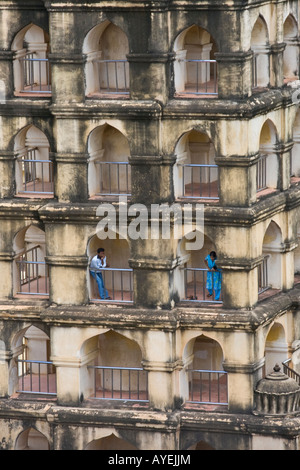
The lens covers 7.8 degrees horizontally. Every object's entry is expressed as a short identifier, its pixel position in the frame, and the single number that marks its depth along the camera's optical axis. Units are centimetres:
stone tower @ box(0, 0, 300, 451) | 5397
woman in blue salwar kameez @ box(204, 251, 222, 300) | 5545
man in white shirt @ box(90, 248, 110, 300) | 5553
